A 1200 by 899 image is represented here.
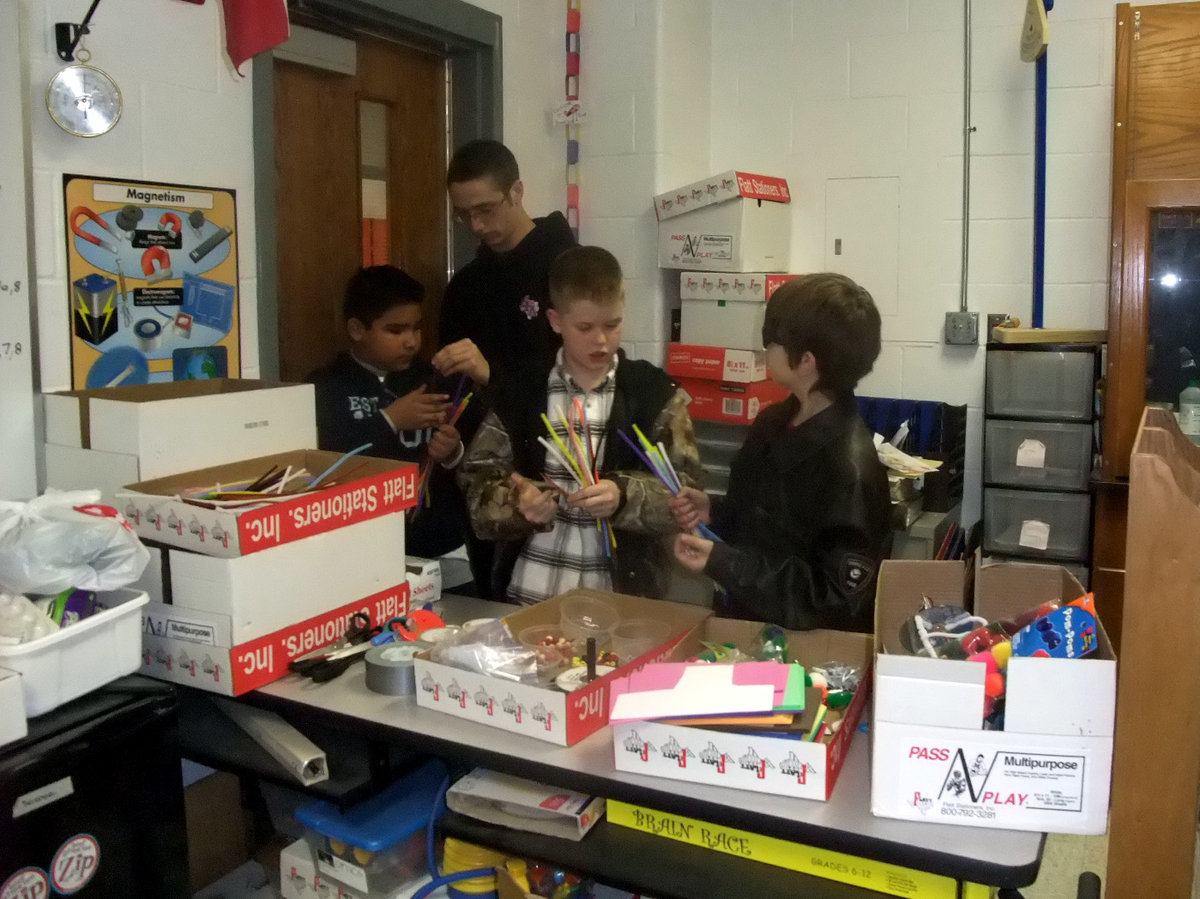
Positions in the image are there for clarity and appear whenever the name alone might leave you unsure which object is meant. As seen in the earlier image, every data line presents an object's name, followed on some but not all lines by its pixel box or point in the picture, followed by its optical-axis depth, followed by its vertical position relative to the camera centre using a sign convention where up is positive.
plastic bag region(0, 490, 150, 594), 1.44 -0.27
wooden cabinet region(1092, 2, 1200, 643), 2.82 +0.31
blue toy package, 1.25 -0.34
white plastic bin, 1.36 -0.41
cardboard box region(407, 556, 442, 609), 2.02 -0.44
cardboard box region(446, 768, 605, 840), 1.45 -0.64
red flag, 2.22 +0.69
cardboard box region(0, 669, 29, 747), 1.29 -0.44
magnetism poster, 2.02 +0.14
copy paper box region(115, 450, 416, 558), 1.61 -0.25
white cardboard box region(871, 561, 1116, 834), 1.21 -0.45
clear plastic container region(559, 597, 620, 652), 1.74 -0.45
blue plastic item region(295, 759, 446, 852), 1.65 -0.75
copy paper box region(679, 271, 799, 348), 3.34 +0.15
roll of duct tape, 1.61 -0.49
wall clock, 1.93 +0.47
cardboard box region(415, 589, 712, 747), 1.42 -0.49
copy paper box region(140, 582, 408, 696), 1.61 -0.47
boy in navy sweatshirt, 2.40 -0.11
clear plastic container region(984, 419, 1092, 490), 3.04 -0.30
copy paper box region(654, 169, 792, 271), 3.33 +0.41
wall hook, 1.92 +0.58
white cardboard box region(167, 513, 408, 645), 1.62 -0.36
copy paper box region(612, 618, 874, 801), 1.30 -0.51
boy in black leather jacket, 1.77 -0.25
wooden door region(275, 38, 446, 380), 2.70 +0.46
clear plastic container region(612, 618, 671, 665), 1.66 -0.46
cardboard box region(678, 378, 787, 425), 3.33 -0.15
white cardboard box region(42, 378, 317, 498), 1.79 -0.14
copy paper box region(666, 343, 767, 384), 3.31 -0.04
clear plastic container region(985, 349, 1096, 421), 3.02 -0.09
